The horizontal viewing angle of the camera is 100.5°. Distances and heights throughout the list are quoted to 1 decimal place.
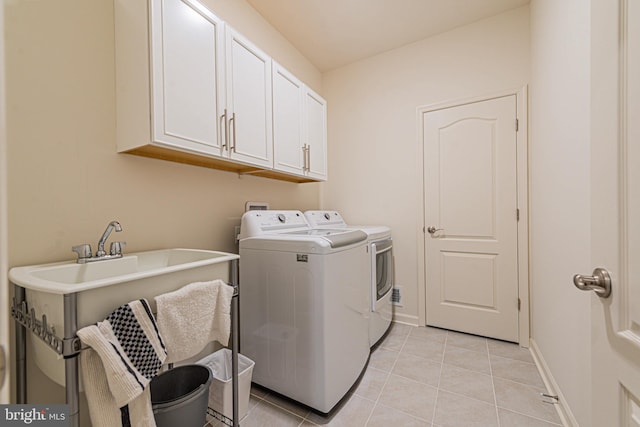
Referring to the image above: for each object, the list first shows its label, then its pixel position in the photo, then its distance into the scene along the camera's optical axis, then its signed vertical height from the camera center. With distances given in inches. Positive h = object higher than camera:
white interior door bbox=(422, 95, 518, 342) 86.5 -3.0
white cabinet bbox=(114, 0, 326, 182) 46.1 +24.8
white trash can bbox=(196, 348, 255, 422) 50.8 -34.7
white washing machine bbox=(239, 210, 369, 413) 54.2 -22.3
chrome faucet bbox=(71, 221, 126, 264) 42.8 -6.2
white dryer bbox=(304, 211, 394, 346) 79.8 -19.9
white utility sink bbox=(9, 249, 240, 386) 28.7 -9.5
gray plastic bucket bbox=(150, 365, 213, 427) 40.5 -31.5
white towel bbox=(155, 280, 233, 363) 35.2 -15.1
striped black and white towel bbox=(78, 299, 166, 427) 28.7 -16.9
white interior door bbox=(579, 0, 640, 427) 21.7 +0.1
